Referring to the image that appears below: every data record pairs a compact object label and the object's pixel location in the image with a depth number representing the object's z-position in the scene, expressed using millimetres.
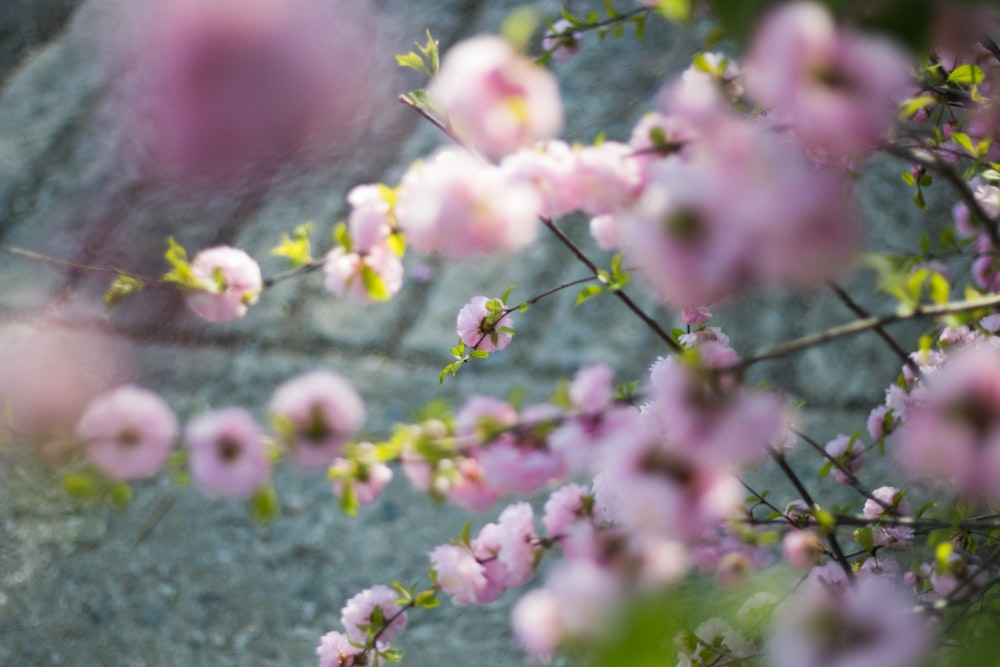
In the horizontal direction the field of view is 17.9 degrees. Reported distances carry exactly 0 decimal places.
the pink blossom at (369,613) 1286
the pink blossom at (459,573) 1217
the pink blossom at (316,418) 1104
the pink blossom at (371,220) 1163
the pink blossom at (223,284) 1204
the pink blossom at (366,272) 1177
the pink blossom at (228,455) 1107
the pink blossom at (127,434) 1110
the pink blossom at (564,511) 1198
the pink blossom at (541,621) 1087
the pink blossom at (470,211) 1097
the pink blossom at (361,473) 1132
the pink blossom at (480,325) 1339
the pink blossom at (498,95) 1084
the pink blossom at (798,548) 1201
